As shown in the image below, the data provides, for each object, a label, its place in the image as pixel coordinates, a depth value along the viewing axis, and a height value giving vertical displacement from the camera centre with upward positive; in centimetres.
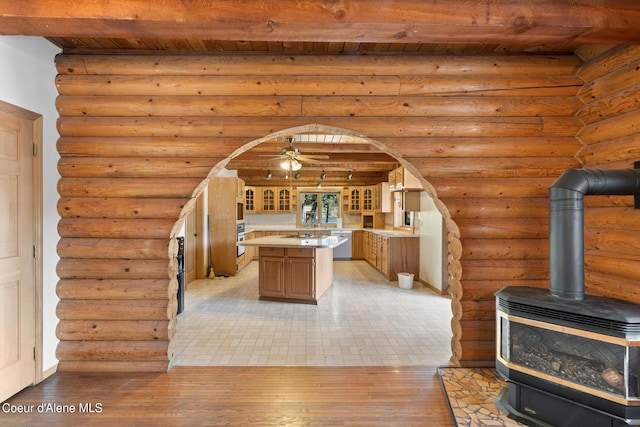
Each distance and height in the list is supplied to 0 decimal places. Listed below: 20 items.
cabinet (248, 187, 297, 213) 1003 +36
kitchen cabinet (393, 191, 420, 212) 666 +20
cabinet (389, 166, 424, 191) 624 +63
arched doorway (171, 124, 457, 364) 289 +59
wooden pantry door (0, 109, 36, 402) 245 -37
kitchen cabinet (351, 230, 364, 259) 963 -104
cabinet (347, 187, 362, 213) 999 +35
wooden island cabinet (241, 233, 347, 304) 499 -96
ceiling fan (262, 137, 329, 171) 488 +87
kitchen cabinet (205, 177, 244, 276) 698 -24
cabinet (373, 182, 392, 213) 892 +37
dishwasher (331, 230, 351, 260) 962 -119
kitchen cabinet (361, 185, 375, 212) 982 +37
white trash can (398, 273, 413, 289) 611 -139
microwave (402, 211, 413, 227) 769 -22
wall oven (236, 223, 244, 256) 712 -57
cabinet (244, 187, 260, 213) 999 +33
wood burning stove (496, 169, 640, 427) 189 -87
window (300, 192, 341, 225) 1023 +13
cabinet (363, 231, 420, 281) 675 -99
